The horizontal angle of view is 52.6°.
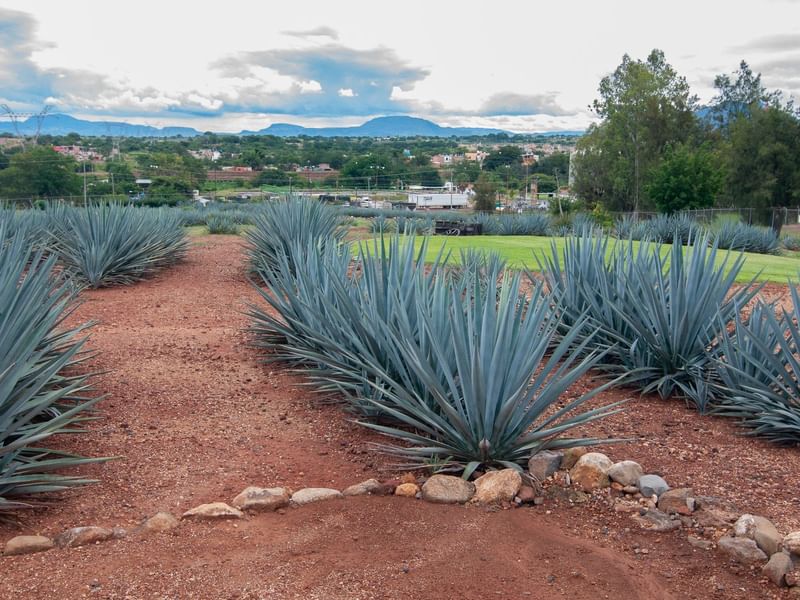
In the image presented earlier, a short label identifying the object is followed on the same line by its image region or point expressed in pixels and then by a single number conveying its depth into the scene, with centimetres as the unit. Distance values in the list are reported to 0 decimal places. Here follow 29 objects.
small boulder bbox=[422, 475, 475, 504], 410
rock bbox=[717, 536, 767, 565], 348
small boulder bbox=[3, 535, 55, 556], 356
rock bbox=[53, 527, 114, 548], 365
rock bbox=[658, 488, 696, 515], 398
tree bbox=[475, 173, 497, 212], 5919
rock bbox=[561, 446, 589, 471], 454
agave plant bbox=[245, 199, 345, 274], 1223
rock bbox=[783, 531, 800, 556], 346
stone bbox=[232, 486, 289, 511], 407
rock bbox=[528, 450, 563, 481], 439
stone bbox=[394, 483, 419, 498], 421
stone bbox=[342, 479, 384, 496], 425
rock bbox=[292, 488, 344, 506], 414
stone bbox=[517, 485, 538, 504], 412
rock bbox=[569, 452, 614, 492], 429
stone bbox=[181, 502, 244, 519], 394
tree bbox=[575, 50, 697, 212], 5797
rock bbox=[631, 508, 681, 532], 384
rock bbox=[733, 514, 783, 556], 352
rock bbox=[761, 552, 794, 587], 333
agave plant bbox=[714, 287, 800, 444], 557
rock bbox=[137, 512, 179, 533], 380
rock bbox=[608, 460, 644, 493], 429
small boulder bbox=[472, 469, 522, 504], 411
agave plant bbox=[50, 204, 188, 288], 1148
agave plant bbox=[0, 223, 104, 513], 408
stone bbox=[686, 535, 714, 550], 363
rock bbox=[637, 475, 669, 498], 416
